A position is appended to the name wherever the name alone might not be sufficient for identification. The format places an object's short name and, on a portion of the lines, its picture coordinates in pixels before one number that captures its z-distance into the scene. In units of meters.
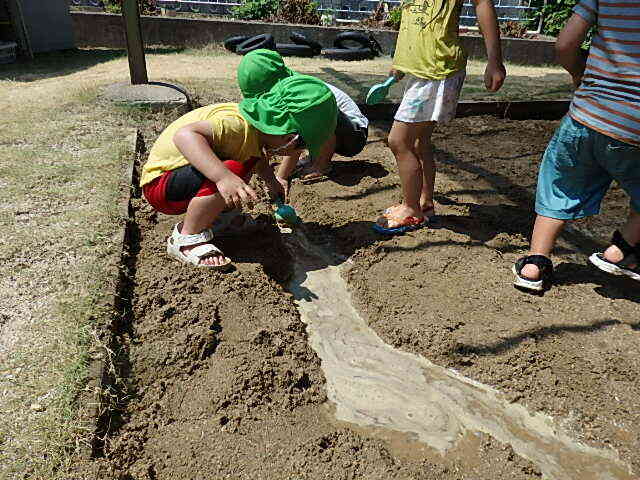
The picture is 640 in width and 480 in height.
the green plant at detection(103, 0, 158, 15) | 10.13
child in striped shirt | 2.04
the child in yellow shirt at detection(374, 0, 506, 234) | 2.43
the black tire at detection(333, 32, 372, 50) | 9.10
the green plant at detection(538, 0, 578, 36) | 9.86
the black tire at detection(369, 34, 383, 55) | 9.34
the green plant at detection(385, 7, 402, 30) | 10.02
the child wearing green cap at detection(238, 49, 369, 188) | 3.51
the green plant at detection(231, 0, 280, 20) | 10.30
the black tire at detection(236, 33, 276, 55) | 7.66
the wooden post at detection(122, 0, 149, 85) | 4.47
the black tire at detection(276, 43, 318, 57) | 8.54
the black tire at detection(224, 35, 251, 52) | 8.59
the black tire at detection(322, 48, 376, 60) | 8.77
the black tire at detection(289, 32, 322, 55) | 8.72
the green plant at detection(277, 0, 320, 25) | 10.33
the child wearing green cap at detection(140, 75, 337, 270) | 2.19
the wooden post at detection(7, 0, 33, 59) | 7.23
